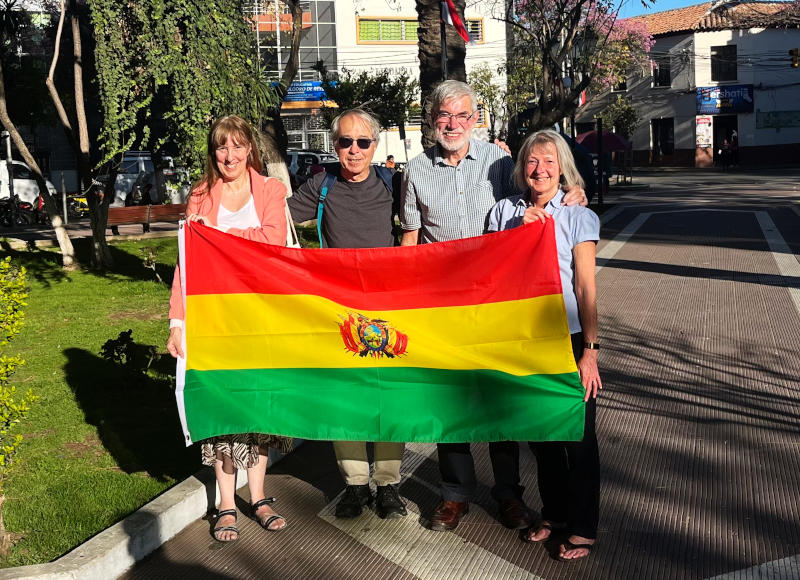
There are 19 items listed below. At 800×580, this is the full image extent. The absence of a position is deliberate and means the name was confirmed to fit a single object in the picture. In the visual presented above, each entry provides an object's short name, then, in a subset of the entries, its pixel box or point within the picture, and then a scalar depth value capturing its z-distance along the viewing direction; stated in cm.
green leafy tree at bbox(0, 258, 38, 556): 452
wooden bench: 1812
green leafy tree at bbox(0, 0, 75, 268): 1445
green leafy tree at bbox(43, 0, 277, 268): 1041
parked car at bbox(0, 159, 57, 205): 2773
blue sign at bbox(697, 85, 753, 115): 5481
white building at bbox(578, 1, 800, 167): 5444
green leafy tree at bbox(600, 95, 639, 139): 5459
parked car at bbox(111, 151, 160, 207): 3127
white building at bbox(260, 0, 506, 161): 6047
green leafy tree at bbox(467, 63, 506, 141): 5588
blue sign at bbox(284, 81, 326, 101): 4788
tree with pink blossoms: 2494
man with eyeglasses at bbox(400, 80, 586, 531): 461
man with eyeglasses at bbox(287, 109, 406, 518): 471
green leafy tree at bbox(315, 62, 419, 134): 5028
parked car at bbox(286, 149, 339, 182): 3344
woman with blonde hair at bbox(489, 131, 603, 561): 416
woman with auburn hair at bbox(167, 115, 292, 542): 473
